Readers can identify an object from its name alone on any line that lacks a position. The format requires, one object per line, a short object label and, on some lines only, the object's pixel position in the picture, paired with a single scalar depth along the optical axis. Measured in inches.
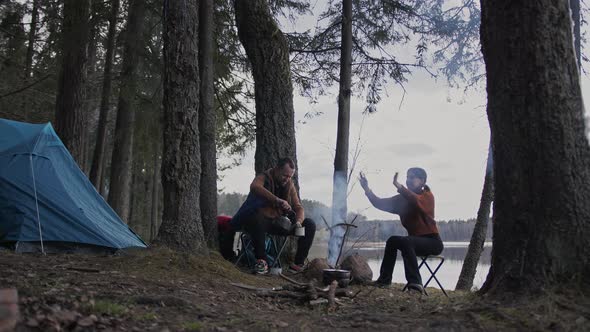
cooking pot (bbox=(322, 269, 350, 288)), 202.2
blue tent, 237.3
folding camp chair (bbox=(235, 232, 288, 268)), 249.8
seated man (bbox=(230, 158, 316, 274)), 238.7
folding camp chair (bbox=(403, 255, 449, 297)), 221.9
